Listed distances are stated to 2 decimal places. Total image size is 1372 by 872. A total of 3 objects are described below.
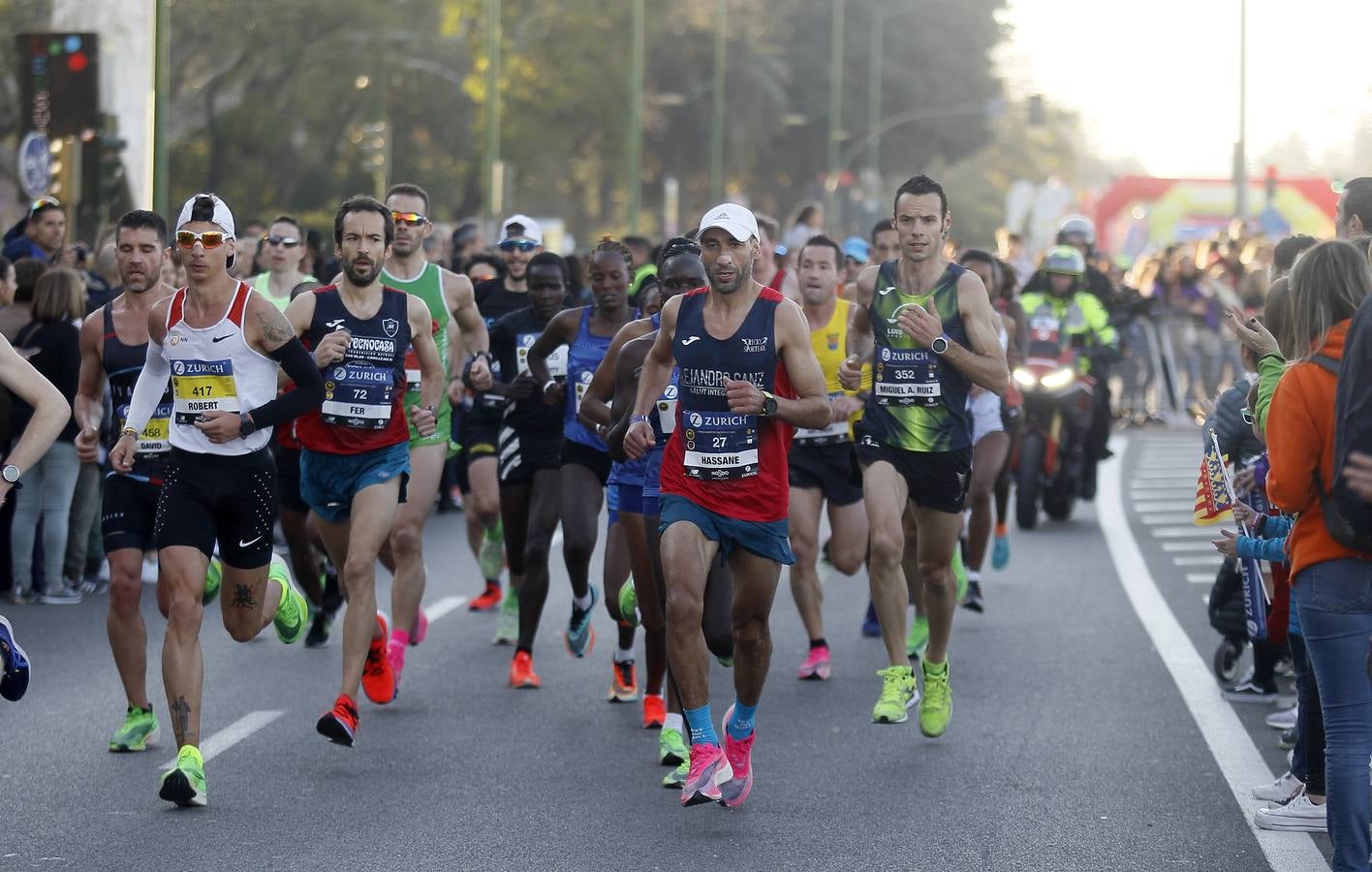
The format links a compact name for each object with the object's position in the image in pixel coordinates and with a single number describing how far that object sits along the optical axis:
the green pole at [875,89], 71.44
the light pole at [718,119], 51.88
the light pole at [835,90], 64.94
